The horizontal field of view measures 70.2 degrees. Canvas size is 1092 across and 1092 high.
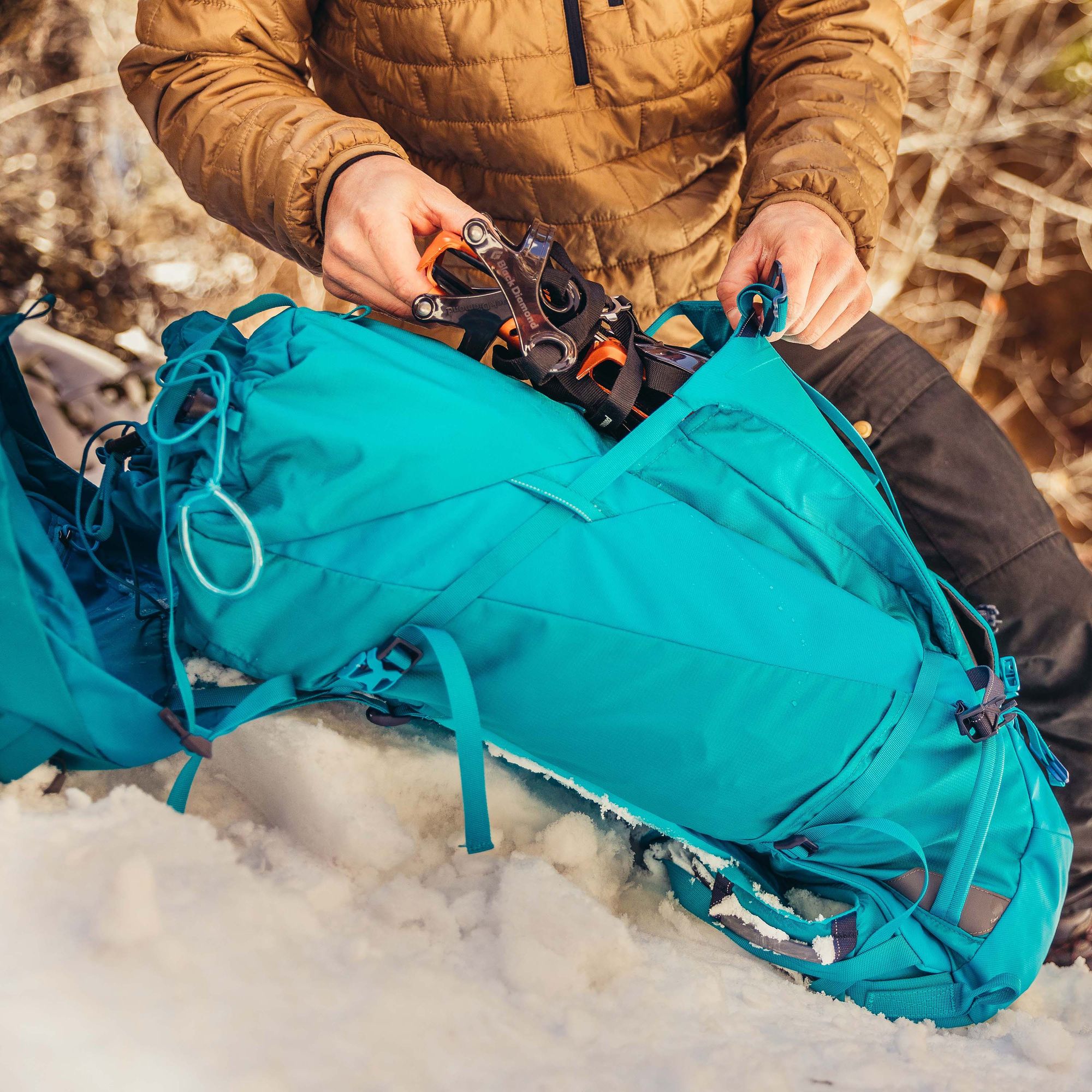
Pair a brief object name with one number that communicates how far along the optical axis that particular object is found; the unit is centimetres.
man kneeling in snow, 73
